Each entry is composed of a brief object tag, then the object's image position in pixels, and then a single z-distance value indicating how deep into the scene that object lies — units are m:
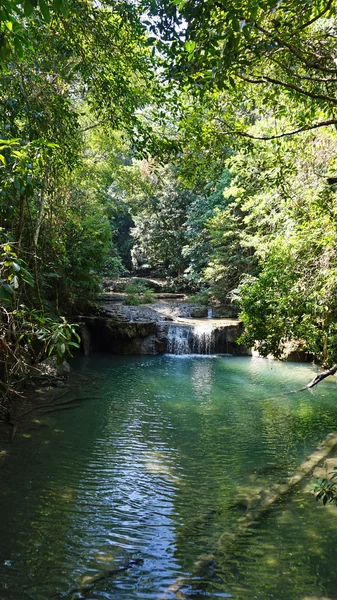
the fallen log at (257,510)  3.56
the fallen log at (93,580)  3.28
